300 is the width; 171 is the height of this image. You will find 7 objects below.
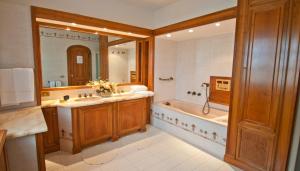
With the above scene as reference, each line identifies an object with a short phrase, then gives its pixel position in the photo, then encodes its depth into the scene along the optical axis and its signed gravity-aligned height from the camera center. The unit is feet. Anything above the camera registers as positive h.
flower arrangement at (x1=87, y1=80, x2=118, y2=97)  10.09 -1.00
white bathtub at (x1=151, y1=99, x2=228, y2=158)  8.36 -3.22
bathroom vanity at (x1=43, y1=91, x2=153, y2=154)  8.21 -2.81
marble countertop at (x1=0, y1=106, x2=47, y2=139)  4.87 -1.81
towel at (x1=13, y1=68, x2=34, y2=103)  6.82 -0.58
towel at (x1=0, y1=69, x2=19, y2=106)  6.53 -0.73
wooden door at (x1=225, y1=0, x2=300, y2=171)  5.70 -0.36
